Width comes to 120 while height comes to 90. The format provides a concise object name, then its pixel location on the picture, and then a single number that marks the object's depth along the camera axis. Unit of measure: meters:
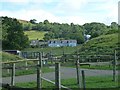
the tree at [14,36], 64.38
